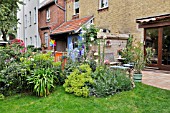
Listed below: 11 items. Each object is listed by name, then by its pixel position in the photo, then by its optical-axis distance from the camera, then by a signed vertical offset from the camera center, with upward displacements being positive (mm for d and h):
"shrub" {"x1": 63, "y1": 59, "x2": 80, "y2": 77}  4964 -539
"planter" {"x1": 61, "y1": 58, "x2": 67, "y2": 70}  5215 -381
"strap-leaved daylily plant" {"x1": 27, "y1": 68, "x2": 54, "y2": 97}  4220 -902
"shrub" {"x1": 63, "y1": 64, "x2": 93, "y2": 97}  4156 -937
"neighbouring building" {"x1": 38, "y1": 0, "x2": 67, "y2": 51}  13412 +3679
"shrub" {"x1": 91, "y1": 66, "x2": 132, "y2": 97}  4206 -959
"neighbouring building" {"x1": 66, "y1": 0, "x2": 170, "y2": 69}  7039 +2050
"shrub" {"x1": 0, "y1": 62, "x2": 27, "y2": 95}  4549 -926
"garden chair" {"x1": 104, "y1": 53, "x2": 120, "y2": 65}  7328 -211
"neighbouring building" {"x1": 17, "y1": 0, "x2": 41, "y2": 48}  16874 +4275
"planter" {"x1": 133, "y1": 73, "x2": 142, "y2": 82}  5131 -927
